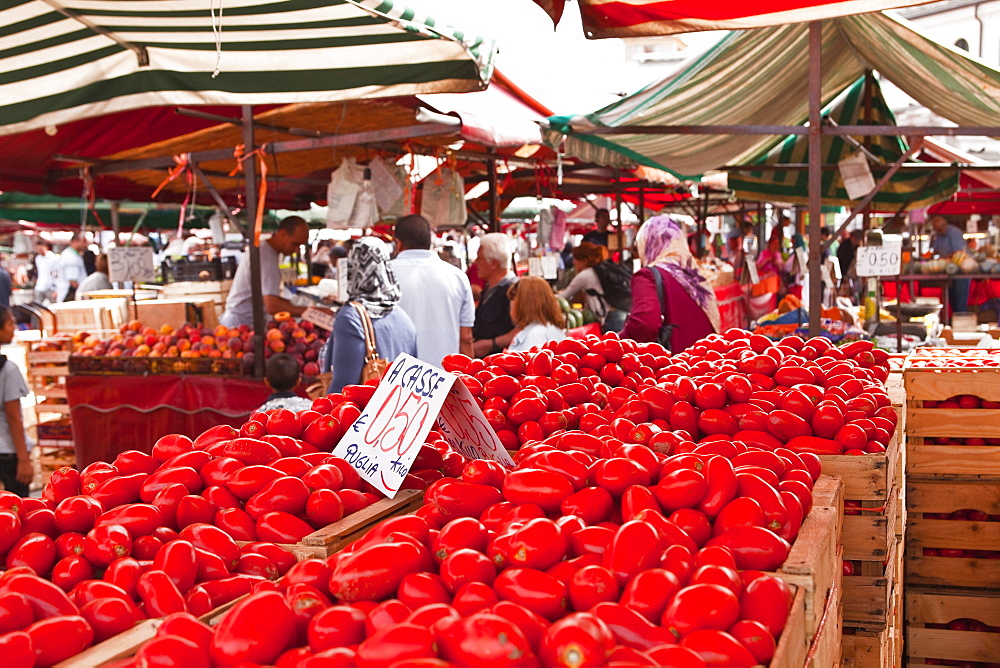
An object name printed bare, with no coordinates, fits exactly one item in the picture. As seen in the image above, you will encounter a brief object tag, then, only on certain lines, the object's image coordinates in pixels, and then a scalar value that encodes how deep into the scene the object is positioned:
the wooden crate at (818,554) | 1.45
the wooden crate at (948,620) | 3.42
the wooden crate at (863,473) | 2.21
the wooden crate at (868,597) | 2.24
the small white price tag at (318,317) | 5.98
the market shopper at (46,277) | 15.99
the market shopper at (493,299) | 6.18
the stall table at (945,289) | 13.16
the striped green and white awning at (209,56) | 3.49
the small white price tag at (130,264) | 7.17
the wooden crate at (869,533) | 2.22
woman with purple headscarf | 5.12
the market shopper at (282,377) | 4.88
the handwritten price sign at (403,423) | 2.02
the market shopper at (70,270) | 14.59
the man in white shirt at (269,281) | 6.65
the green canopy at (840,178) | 8.02
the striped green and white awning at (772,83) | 5.14
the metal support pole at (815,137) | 4.85
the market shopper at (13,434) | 4.97
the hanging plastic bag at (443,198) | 7.43
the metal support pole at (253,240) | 5.72
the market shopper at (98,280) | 11.02
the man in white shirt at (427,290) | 5.24
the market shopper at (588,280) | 7.78
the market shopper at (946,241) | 14.78
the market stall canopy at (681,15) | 3.30
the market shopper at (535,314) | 5.70
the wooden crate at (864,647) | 2.26
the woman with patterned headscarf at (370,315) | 4.51
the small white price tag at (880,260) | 6.52
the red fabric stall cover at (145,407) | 5.92
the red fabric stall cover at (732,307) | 10.84
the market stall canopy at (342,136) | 5.44
